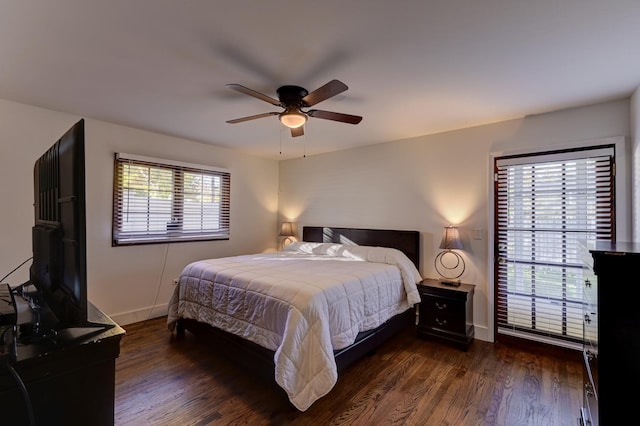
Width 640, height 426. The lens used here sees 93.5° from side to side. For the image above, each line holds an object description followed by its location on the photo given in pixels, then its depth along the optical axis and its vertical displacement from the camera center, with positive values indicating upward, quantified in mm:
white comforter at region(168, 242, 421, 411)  2082 -771
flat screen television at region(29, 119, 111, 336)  899 -86
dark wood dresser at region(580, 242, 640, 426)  1179 -471
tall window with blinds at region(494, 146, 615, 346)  2820 -166
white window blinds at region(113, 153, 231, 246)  3691 +149
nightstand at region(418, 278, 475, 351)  3150 -1082
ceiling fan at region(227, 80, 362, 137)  2434 +855
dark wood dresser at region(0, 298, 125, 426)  757 -462
